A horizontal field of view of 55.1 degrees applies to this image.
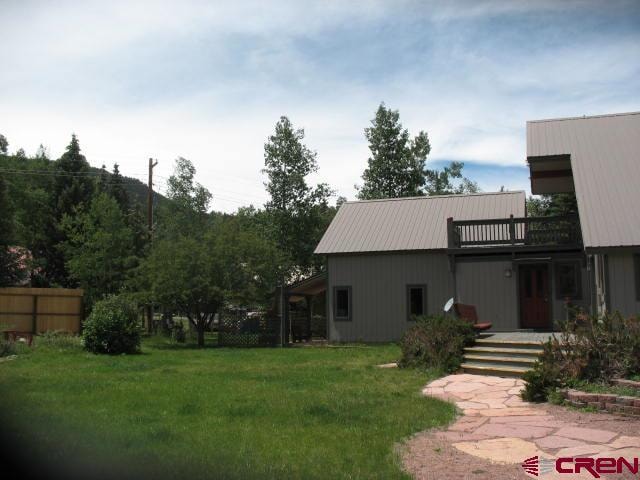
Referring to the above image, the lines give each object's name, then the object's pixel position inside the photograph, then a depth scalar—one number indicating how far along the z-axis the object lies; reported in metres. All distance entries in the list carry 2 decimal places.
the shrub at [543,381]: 8.61
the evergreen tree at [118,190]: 46.60
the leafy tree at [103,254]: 29.45
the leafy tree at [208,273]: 22.00
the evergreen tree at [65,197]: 37.53
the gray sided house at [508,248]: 14.79
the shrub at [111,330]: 17.03
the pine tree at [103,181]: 44.76
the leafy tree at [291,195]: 35.28
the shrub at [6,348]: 15.82
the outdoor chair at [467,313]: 14.21
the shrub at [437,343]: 12.21
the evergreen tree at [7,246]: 32.66
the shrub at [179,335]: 23.88
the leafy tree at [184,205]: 34.88
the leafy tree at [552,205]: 35.56
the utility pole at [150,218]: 28.36
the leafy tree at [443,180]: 42.84
